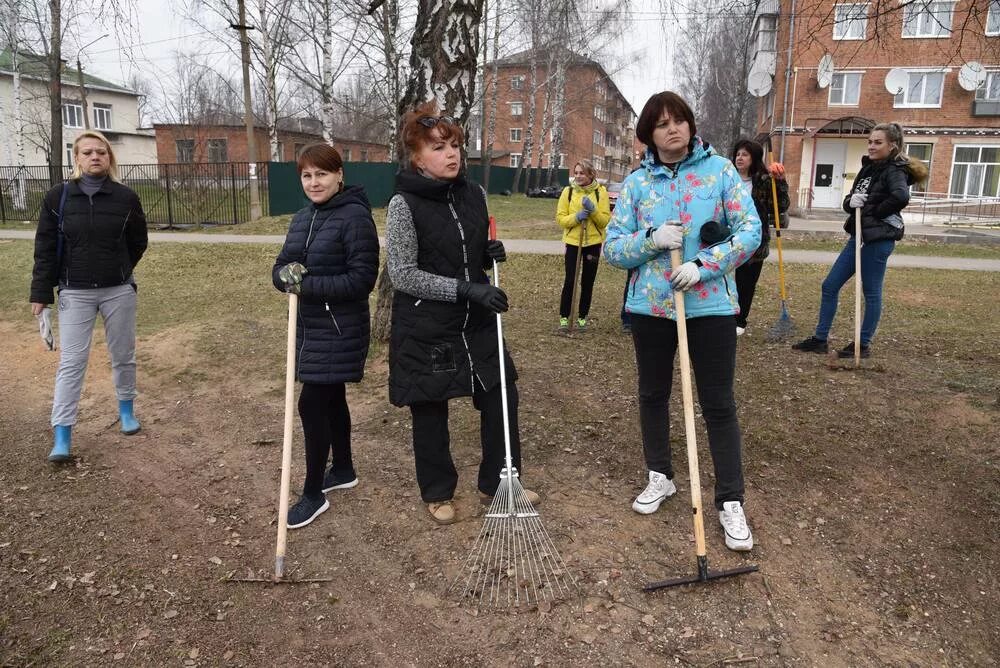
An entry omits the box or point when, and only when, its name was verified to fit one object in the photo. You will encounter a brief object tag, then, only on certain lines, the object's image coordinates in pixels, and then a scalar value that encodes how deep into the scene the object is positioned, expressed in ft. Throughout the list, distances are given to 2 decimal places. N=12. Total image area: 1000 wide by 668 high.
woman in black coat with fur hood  17.65
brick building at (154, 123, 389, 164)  127.03
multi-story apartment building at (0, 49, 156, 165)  112.27
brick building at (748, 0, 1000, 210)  91.97
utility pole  62.40
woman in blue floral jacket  9.37
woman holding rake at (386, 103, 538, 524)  9.80
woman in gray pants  13.37
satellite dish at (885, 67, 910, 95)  61.56
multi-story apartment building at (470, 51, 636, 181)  119.14
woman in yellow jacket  21.88
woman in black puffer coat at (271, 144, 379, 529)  10.25
